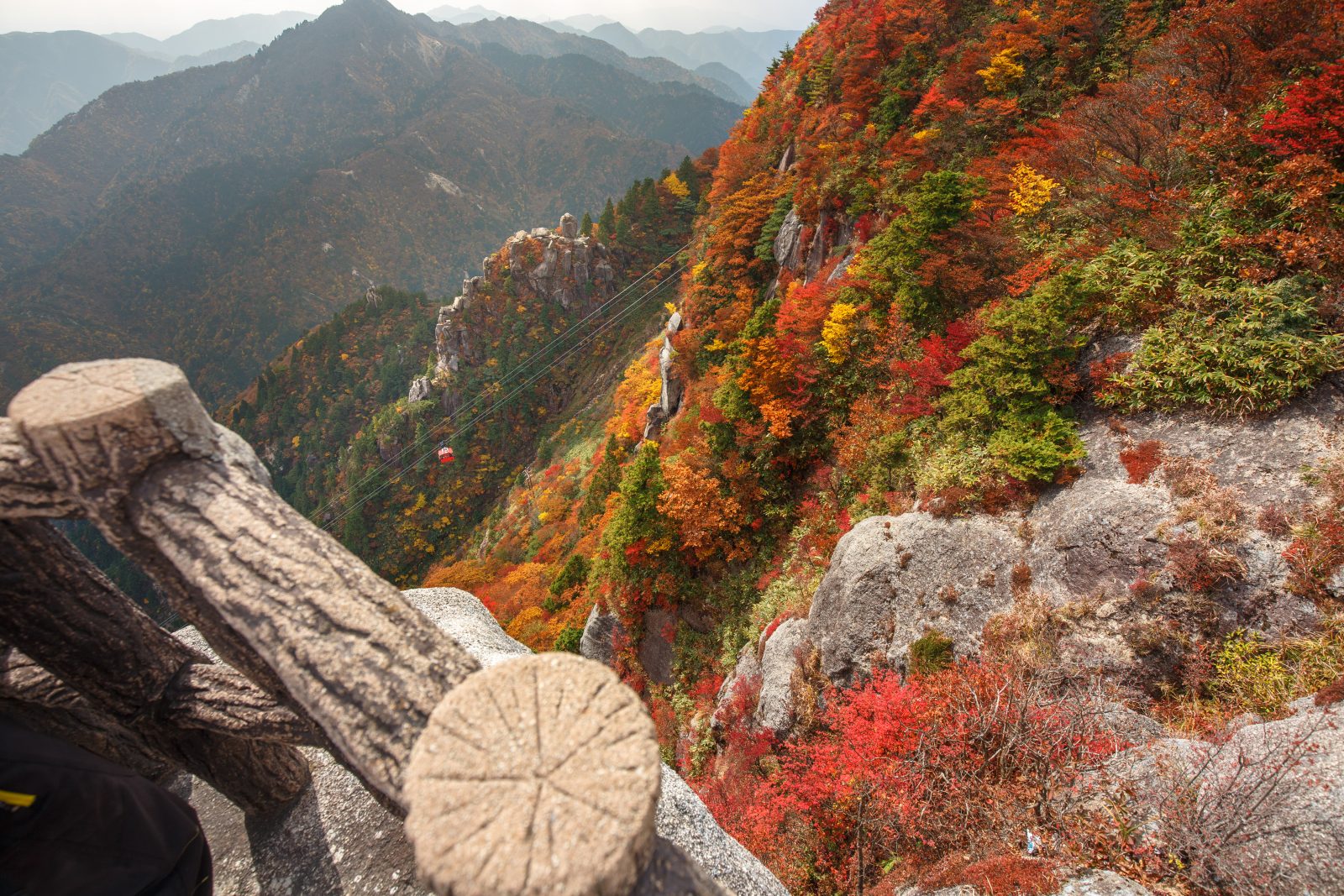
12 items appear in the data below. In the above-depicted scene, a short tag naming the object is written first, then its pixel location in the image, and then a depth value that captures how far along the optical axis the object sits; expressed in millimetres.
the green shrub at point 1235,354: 7406
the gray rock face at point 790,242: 23109
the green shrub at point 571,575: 25141
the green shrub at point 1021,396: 9352
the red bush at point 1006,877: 5059
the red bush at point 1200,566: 6934
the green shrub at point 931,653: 8523
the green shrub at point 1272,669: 6059
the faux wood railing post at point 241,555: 2102
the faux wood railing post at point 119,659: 3098
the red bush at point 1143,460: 8211
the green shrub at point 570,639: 20703
